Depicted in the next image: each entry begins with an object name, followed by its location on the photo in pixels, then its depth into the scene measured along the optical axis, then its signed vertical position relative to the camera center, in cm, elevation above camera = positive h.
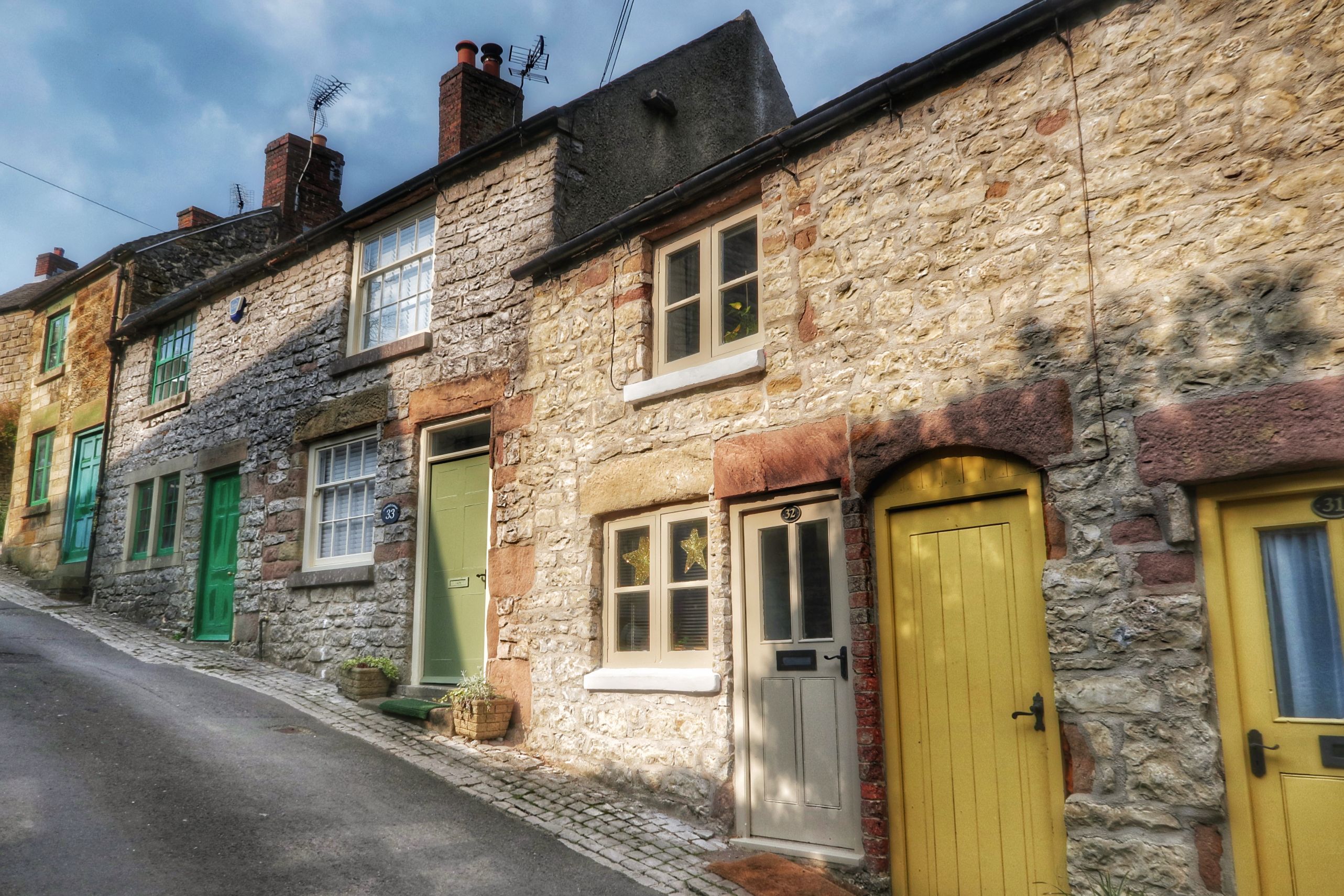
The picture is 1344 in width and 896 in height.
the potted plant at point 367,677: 888 -47
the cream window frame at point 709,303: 669 +226
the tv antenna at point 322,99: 1437 +763
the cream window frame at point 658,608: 658 +11
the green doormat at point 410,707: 812 -69
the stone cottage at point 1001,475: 410 +76
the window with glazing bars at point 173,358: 1323 +364
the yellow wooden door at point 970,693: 472 -36
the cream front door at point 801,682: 556 -34
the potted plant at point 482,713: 765 -69
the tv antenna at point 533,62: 1115 +634
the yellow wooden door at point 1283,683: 385 -25
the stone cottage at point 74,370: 1480 +406
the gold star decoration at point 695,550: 659 +49
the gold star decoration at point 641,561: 700 +44
